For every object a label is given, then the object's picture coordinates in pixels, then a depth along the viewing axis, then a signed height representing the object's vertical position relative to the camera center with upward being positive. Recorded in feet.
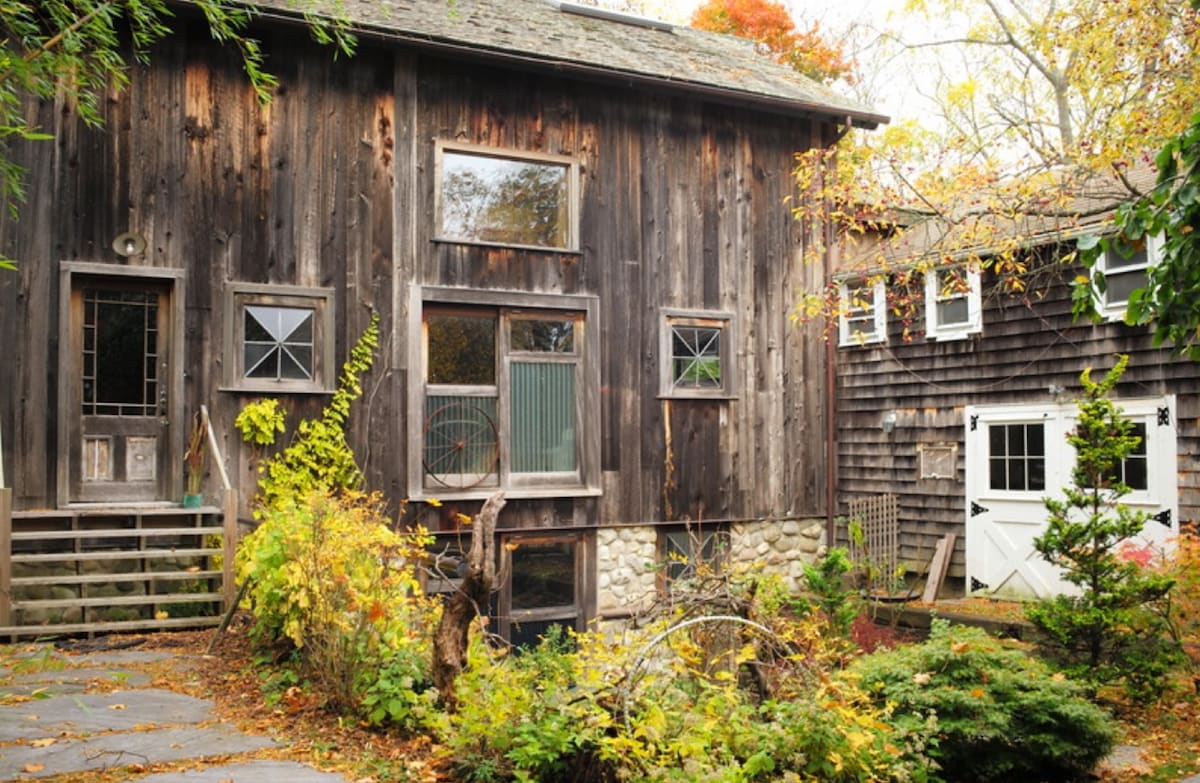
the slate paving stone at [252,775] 15.88 -5.39
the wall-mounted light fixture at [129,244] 32.73 +6.12
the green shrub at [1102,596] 27.22 -4.53
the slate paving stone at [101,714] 18.35 -5.32
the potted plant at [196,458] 33.19 -0.78
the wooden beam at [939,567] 43.98 -5.99
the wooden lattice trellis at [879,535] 45.88 -4.80
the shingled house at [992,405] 37.17 +0.96
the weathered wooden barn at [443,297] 31.71 +4.89
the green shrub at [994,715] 21.06 -5.96
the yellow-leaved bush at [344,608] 19.86 -3.69
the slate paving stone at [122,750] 16.16 -5.31
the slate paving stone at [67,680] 20.97 -5.32
